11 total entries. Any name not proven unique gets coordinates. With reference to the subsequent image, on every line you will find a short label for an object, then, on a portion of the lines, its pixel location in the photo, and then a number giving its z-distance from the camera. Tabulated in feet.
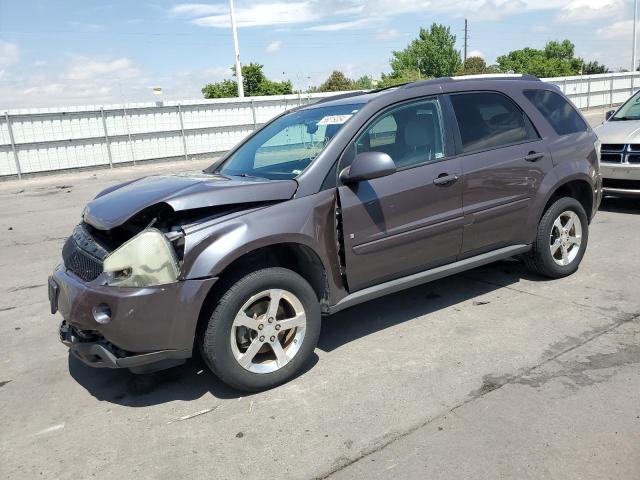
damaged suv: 10.23
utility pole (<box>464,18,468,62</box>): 277.95
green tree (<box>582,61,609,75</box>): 304.91
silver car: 24.80
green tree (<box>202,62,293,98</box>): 140.46
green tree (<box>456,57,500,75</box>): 285.56
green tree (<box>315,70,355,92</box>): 195.85
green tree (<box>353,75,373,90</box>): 199.94
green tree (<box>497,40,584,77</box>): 253.44
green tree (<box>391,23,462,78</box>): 239.91
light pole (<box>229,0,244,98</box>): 89.86
